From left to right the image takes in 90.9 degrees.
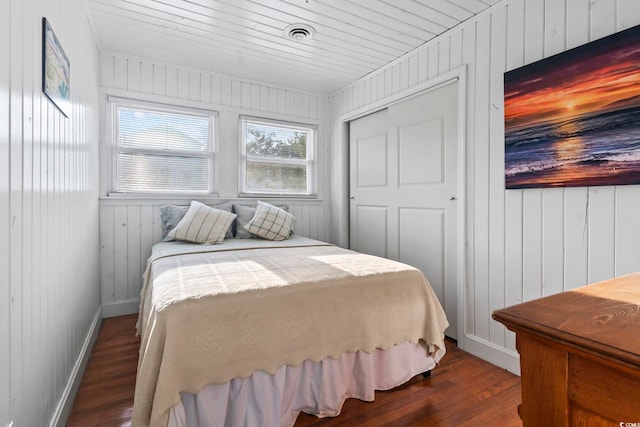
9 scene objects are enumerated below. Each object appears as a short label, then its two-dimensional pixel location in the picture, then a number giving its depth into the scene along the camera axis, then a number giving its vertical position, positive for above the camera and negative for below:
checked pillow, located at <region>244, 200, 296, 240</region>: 3.08 -0.12
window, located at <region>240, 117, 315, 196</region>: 3.58 +0.64
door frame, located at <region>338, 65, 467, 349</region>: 2.37 +0.20
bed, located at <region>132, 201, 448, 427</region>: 1.24 -0.58
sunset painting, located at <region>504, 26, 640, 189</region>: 1.56 +0.53
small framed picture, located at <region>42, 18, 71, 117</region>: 1.26 +0.63
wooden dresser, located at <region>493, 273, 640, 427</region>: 0.56 -0.29
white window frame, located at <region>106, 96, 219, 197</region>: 2.95 +0.70
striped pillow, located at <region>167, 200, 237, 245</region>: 2.80 -0.13
